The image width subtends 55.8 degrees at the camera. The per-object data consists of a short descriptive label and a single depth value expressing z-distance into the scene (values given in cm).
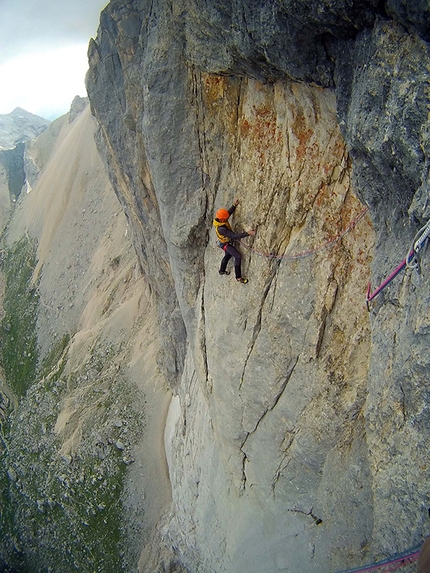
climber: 915
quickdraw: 484
